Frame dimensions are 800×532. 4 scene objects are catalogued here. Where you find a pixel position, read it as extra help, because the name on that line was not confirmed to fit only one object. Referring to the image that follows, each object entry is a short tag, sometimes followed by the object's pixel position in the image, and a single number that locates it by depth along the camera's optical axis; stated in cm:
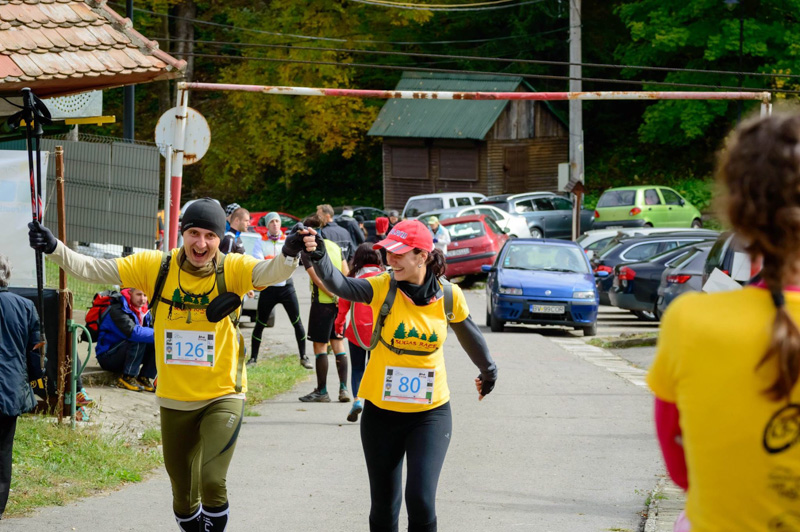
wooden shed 4775
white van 3606
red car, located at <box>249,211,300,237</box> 3859
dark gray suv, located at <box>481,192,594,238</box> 3562
